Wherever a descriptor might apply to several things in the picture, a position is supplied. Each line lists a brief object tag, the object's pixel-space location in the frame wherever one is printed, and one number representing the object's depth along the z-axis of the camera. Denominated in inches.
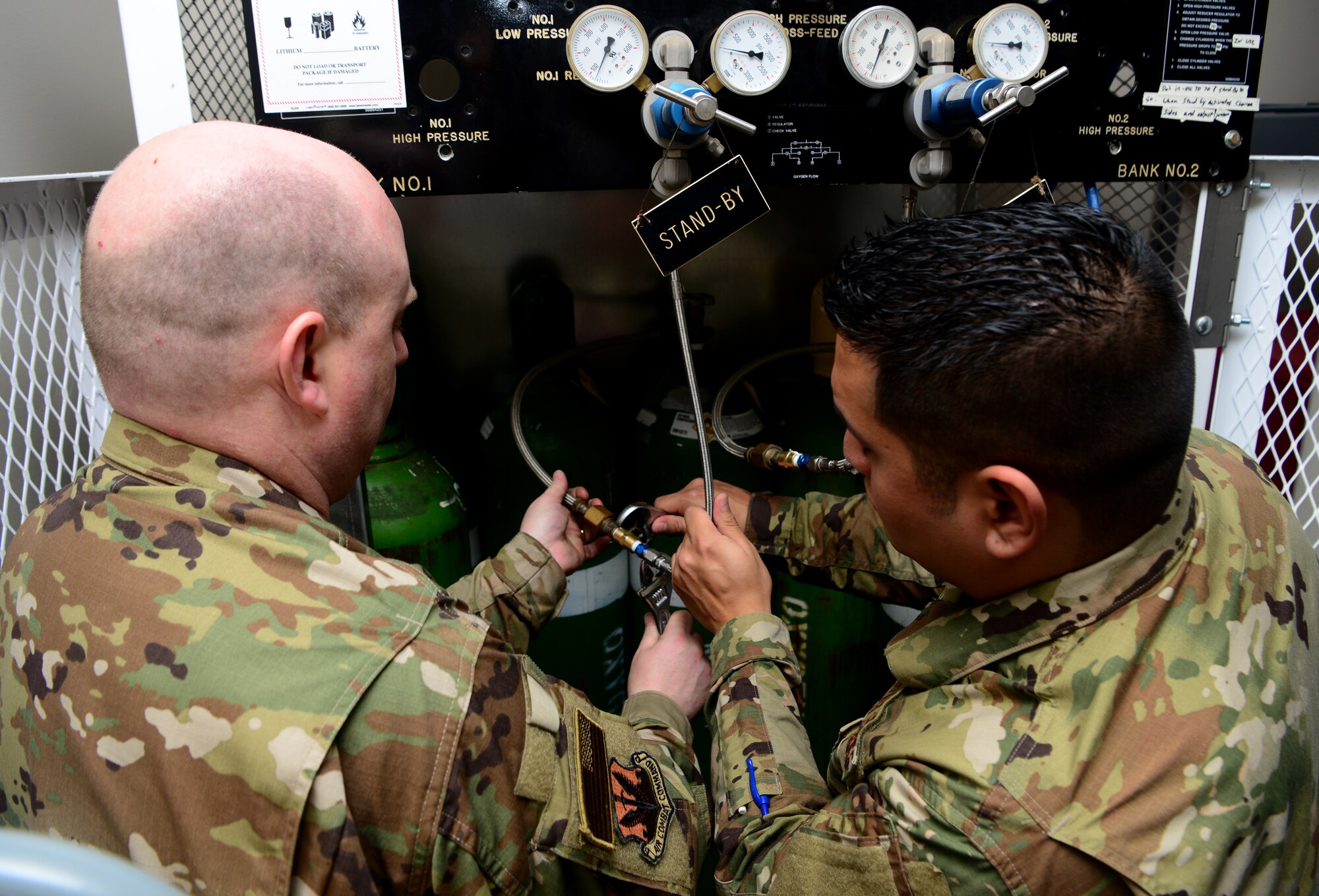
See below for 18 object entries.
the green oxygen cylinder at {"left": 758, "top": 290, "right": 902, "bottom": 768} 51.8
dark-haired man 23.6
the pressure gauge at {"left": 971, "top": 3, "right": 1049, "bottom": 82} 35.4
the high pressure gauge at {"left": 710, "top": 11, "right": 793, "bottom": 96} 33.8
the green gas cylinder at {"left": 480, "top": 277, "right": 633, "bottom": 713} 50.8
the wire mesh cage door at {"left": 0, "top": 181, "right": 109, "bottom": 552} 32.5
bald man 22.0
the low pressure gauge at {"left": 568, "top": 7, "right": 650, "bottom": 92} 32.9
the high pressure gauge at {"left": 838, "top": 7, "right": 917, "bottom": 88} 34.7
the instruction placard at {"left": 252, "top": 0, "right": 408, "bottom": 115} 32.4
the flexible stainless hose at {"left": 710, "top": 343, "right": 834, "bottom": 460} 47.0
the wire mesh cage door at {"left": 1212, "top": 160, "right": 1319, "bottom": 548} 39.6
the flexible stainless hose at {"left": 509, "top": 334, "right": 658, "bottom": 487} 45.5
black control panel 33.5
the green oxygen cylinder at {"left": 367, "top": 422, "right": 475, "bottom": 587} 45.3
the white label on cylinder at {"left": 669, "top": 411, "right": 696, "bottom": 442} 51.1
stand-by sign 35.1
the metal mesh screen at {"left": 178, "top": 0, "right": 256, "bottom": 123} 33.0
